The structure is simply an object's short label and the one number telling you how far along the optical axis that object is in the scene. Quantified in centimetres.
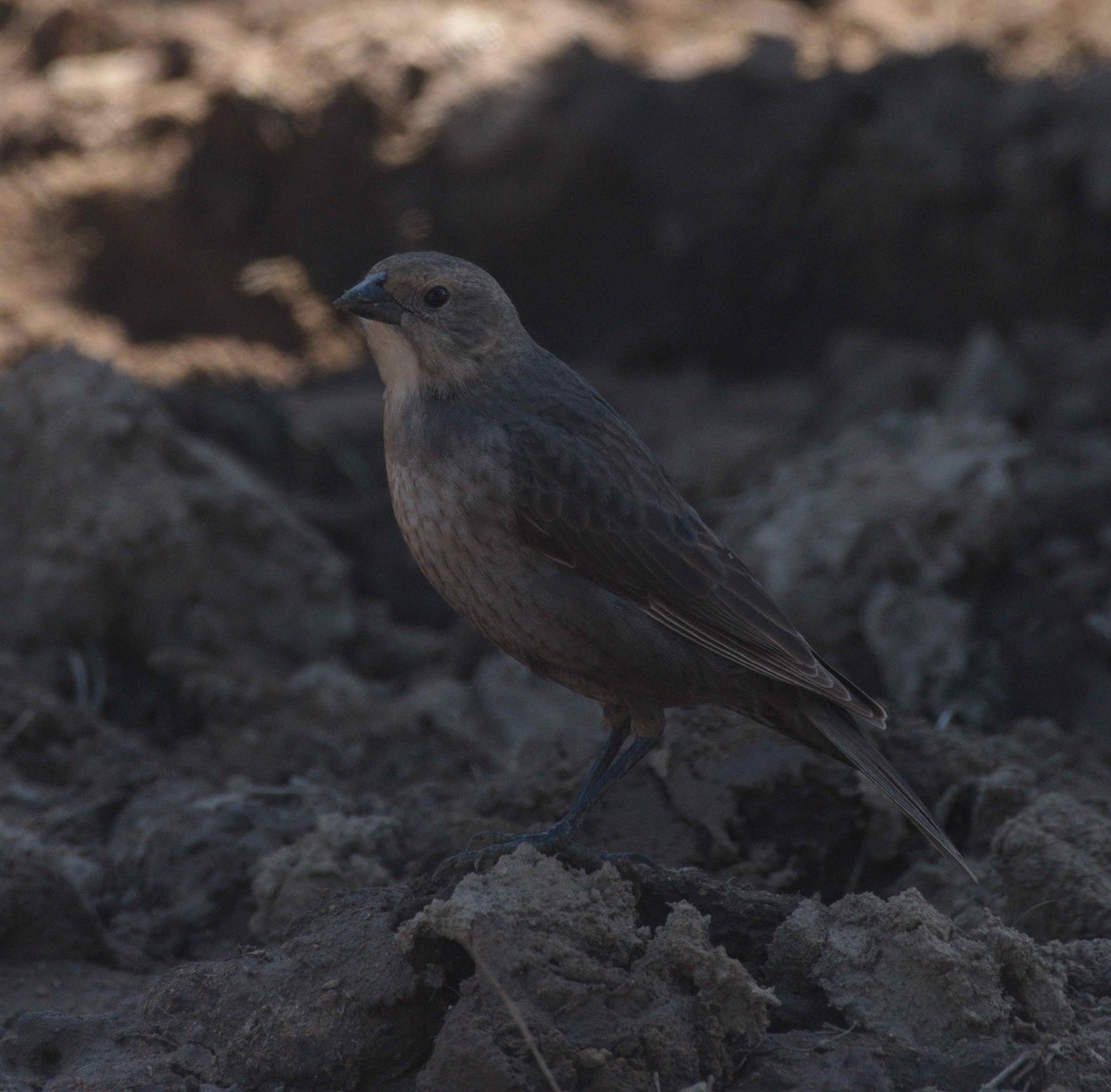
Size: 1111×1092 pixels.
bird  859
